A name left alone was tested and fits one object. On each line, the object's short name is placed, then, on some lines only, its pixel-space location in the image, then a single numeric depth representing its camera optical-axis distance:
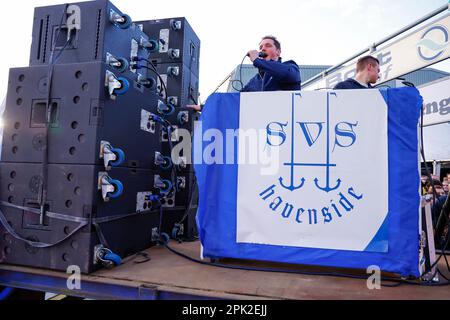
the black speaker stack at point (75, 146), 1.67
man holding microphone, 2.22
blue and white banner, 1.71
